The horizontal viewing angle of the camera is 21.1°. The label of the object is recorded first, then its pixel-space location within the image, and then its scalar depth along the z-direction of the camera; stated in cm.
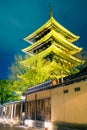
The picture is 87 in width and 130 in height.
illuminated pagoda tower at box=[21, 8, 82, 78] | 2917
